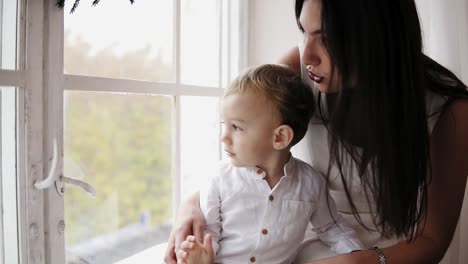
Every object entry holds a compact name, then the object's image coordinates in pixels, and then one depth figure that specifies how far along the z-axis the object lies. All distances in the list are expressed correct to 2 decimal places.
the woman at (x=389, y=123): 0.90
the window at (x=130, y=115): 0.83
